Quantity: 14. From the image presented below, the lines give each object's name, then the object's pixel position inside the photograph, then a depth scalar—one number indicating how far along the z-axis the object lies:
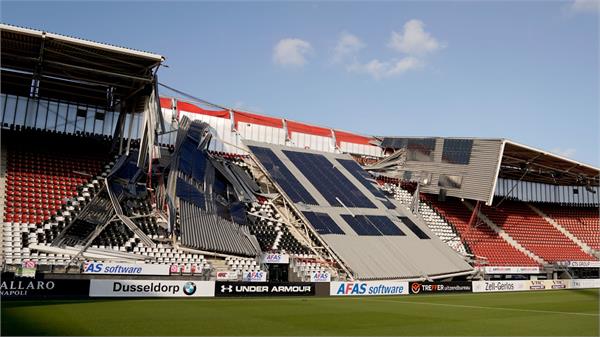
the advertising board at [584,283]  41.44
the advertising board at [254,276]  30.73
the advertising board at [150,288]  23.55
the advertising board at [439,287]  32.22
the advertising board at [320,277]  32.19
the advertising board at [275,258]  32.47
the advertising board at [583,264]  46.53
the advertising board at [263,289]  26.31
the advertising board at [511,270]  40.97
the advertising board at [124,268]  27.19
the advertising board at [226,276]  29.94
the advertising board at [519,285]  36.19
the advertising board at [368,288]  29.32
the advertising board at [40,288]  21.59
